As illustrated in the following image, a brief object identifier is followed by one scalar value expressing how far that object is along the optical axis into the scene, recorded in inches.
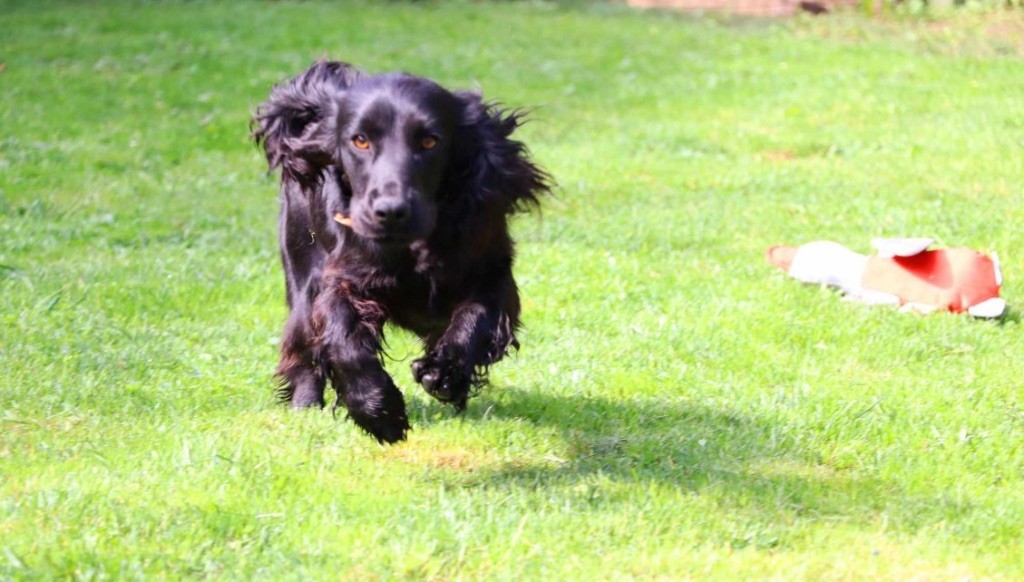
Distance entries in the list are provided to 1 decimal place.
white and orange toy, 506.0
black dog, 328.2
